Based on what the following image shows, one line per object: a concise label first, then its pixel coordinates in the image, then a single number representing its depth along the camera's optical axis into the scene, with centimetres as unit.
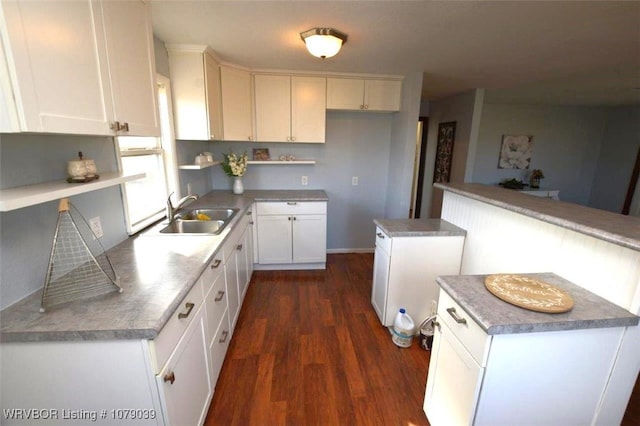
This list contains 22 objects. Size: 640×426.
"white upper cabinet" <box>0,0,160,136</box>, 82
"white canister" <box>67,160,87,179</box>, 121
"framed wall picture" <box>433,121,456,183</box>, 452
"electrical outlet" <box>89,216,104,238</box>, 150
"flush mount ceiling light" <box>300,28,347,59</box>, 195
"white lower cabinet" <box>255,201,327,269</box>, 320
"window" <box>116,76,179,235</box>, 193
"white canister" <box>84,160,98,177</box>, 127
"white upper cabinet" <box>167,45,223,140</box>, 243
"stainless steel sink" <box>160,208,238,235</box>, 215
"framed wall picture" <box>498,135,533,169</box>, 518
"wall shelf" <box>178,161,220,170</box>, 251
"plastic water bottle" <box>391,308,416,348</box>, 214
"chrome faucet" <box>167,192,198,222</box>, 214
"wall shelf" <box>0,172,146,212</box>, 85
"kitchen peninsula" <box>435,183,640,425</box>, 112
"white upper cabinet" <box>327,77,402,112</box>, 327
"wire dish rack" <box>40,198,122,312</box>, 108
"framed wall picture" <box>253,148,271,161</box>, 355
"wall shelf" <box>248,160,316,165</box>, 337
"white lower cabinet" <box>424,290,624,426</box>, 108
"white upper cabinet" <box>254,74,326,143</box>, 320
